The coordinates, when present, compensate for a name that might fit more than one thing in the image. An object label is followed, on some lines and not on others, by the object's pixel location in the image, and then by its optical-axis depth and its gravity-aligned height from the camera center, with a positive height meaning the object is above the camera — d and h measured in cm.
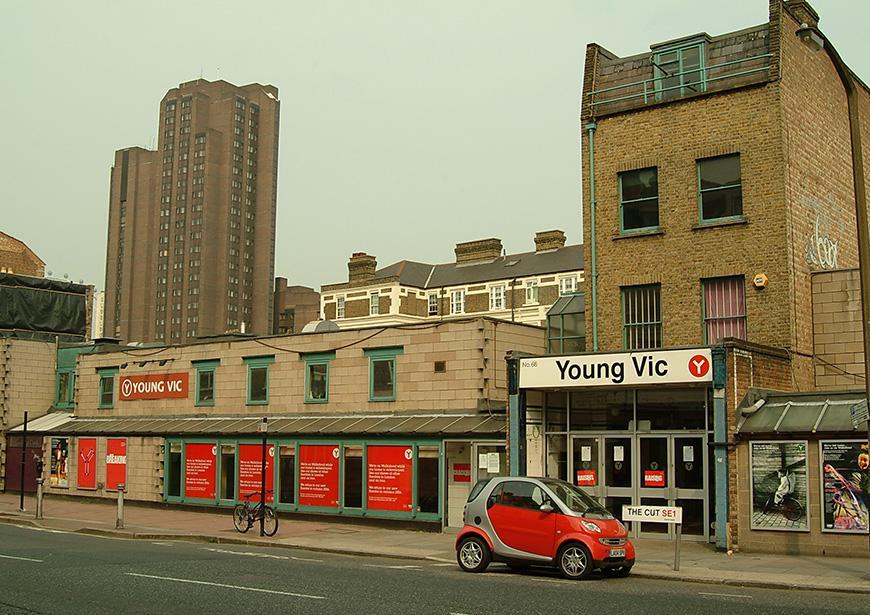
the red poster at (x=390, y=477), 2772 -133
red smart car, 1697 -174
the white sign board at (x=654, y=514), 1834 -155
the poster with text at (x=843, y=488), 1972 -111
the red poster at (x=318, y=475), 2972 -137
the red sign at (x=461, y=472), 2661 -113
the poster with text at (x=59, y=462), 3934 -134
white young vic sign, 2211 +146
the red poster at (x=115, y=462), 3675 -125
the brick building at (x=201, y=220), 16262 +3509
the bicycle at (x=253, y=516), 2578 -228
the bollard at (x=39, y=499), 3066 -219
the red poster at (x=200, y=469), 3344 -137
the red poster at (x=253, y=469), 3164 -126
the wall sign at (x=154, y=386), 3619 +160
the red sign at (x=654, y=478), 2367 -111
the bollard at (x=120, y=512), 2762 -234
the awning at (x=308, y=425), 2673 +13
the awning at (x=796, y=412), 2048 +43
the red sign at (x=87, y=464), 3794 -136
